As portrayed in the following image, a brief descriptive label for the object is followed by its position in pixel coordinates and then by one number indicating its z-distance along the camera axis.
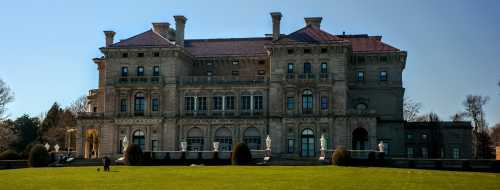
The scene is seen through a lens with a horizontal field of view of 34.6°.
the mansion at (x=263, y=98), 72.06
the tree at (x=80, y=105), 105.75
